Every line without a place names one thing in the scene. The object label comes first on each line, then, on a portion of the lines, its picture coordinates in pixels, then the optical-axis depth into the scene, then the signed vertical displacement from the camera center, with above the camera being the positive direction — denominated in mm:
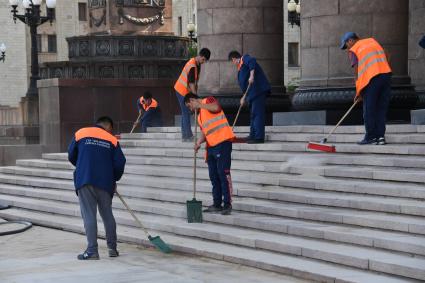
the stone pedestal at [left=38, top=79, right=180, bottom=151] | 22719 -336
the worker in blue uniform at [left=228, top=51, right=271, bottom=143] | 16372 +7
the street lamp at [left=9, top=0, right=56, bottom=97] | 28766 +1992
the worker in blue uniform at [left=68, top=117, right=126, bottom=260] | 12000 -964
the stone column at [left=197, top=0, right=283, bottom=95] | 20594 +1059
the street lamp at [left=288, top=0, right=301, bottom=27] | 36562 +2700
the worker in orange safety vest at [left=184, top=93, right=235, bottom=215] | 13281 -720
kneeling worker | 21656 -474
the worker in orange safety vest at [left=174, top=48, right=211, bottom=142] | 17811 +84
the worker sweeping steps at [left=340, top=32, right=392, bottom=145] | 14133 +38
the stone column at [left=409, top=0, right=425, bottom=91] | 20078 +879
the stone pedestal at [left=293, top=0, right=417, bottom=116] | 16938 +751
